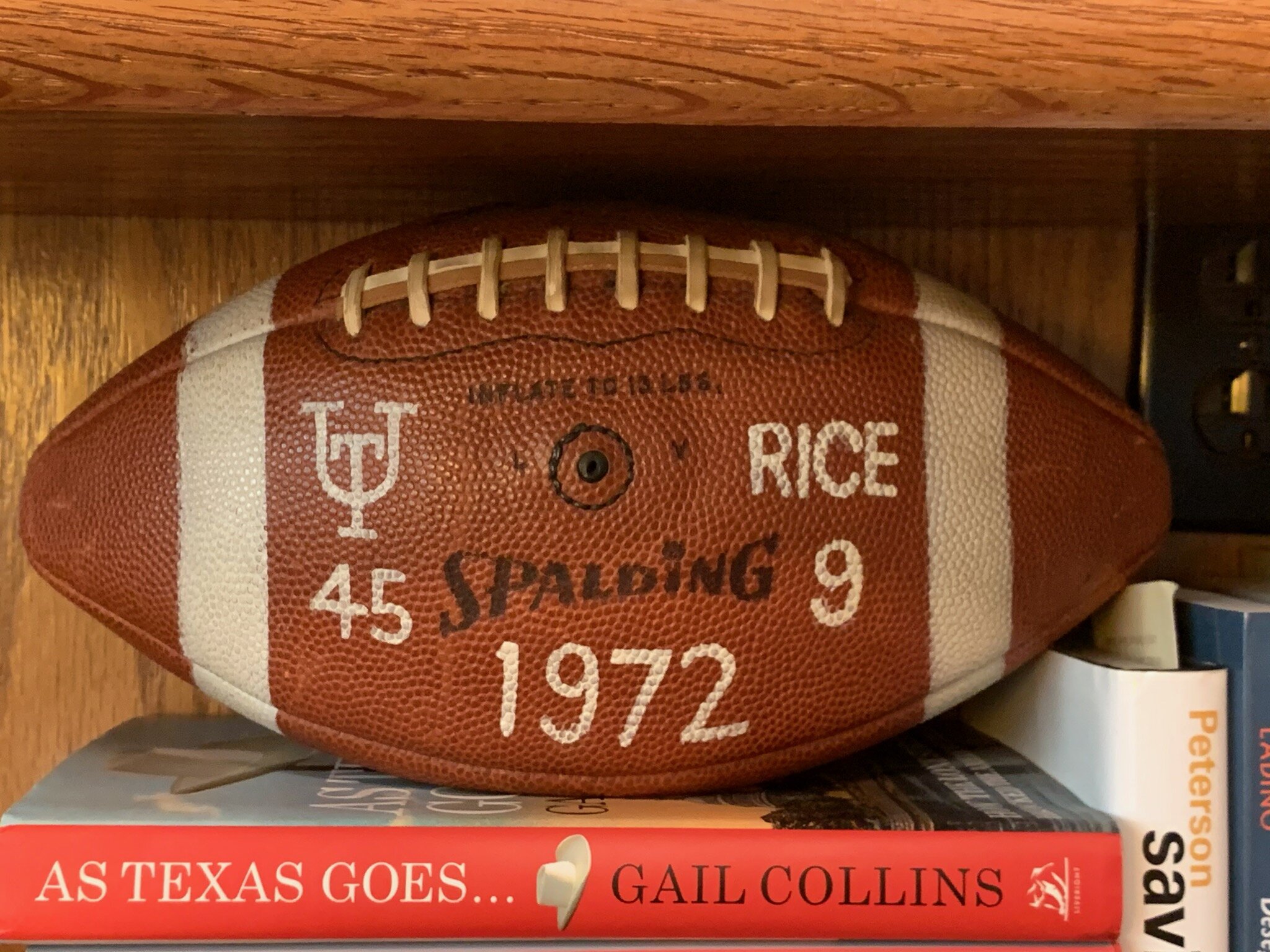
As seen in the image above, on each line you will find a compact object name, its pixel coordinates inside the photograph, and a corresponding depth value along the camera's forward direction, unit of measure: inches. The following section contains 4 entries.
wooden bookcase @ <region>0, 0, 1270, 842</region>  15.7
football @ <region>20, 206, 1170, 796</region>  19.8
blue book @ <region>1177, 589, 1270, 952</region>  20.7
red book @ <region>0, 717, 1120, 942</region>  19.0
